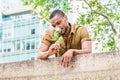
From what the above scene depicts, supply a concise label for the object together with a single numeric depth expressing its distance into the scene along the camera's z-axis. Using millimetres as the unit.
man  2760
